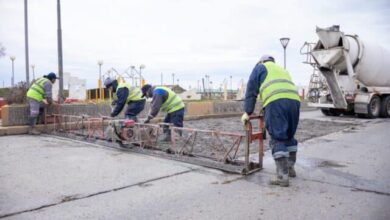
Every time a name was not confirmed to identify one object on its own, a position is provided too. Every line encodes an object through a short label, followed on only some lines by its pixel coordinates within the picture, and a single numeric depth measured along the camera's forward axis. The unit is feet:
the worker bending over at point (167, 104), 25.73
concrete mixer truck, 50.80
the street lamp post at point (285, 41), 61.00
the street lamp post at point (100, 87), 57.87
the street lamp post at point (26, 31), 50.16
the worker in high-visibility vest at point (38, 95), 32.07
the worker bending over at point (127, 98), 27.40
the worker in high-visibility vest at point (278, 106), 16.55
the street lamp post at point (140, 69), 70.74
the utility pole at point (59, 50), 38.65
